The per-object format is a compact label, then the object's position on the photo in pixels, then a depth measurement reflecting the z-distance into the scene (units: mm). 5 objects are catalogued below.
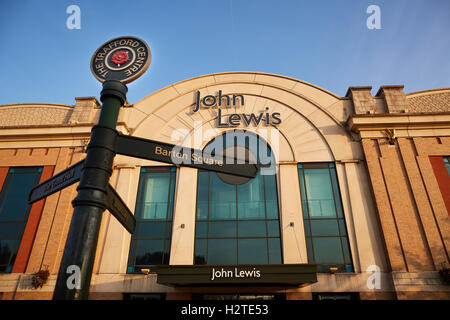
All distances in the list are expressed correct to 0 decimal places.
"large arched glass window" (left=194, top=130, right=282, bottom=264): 13750
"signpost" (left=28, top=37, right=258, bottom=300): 2732
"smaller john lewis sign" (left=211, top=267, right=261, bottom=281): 11398
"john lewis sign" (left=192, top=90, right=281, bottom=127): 16719
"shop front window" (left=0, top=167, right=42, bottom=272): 14203
